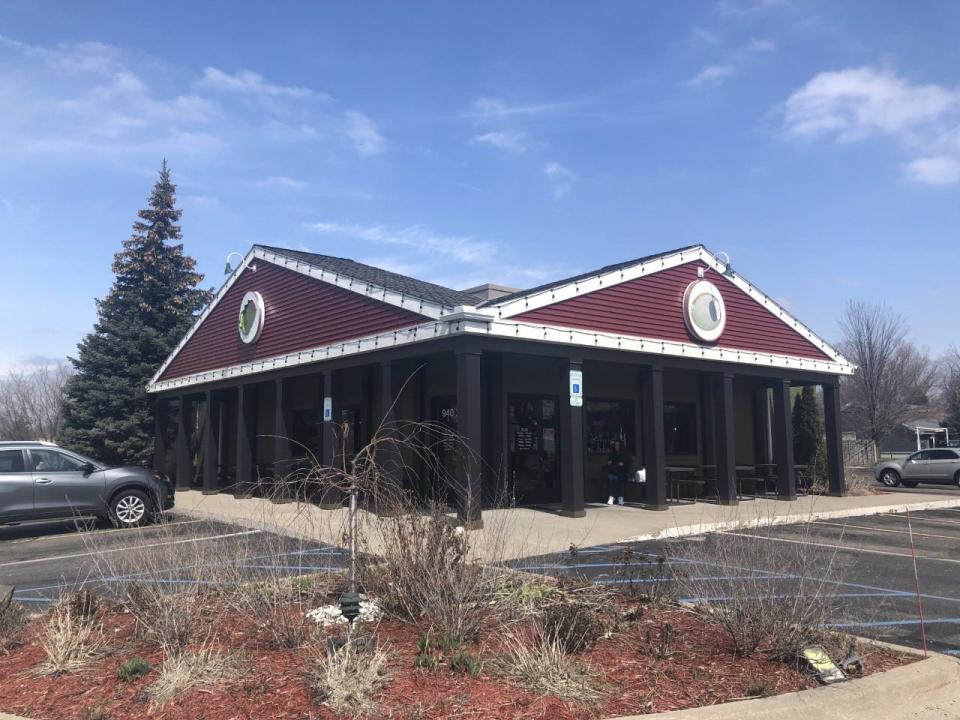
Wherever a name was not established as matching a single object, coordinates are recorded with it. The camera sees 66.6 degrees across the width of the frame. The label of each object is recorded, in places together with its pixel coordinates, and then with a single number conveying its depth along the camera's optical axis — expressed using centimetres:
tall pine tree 2581
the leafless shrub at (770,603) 494
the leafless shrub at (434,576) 509
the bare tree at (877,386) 3919
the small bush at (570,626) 493
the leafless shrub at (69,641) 488
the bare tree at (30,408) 4684
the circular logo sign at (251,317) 1791
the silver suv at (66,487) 1231
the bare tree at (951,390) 4472
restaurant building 1315
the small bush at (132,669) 462
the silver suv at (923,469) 2589
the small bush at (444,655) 457
